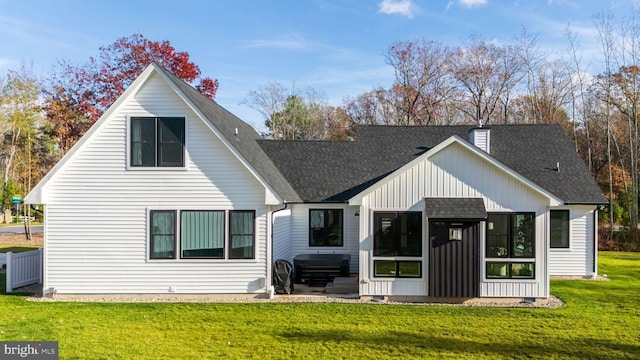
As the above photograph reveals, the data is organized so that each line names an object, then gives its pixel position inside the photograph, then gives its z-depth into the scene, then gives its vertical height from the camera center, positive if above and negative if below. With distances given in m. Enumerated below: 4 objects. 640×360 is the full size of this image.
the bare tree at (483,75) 36.41 +10.81
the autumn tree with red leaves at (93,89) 29.03 +7.47
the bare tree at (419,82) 37.78 +10.55
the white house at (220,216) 11.38 -0.56
